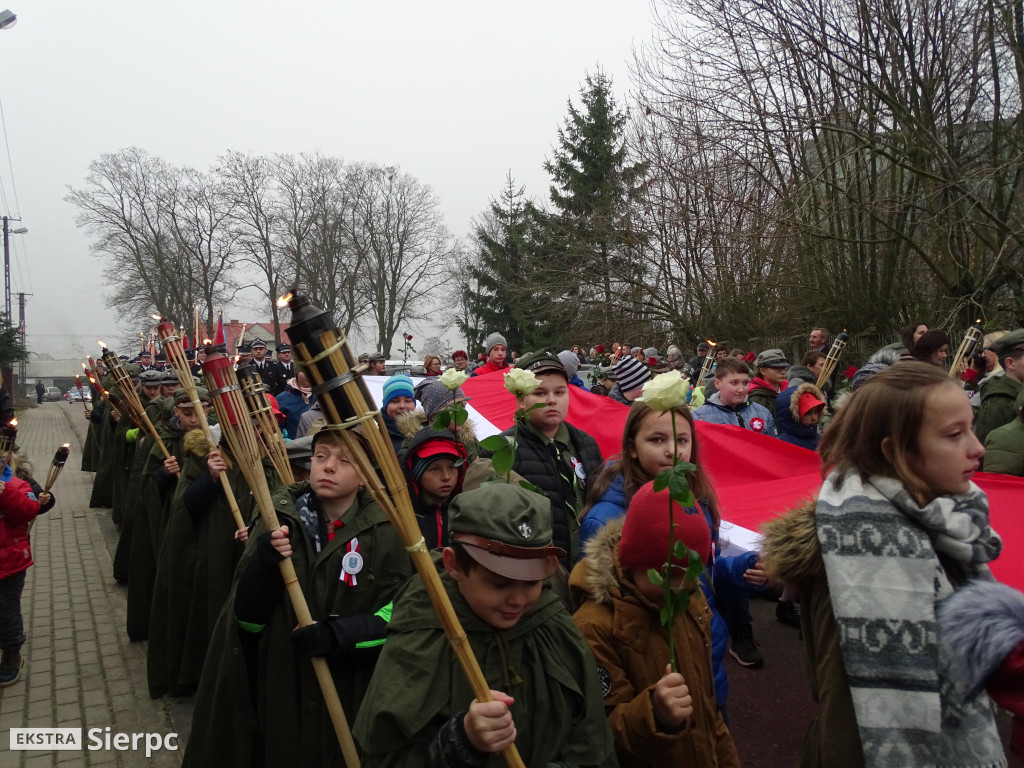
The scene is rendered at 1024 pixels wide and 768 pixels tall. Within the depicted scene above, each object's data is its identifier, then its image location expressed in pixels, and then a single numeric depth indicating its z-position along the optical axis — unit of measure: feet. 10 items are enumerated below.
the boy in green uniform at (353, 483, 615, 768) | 6.03
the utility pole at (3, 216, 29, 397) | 139.44
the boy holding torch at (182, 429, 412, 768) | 9.29
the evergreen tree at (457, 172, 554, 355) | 99.71
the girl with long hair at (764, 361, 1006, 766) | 5.34
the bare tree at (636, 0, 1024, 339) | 36.01
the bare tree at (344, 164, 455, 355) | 144.66
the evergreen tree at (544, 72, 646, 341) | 70.59
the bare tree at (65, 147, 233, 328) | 122.01
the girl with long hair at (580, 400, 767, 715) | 9.39
